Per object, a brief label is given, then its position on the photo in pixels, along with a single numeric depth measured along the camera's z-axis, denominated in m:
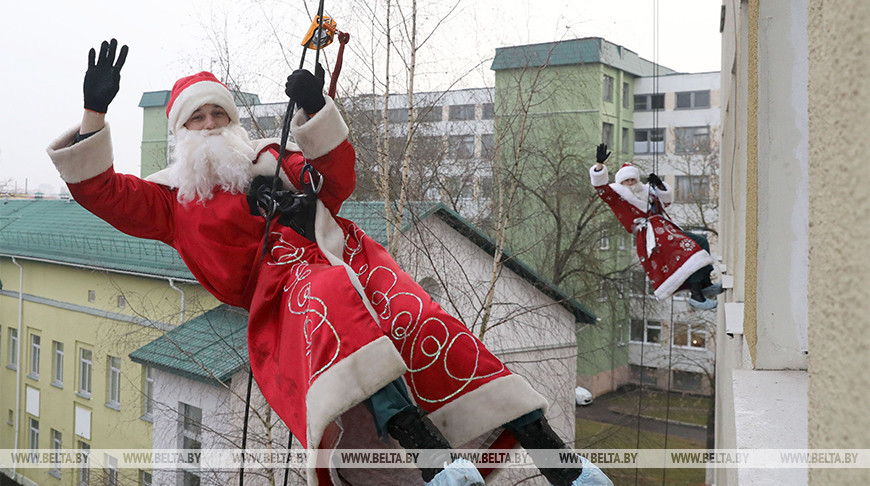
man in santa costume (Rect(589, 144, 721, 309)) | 4.80
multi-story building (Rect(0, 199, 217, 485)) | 11.32
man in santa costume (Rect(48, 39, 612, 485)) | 2.07
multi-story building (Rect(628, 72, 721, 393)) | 18.66
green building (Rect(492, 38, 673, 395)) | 13.37
